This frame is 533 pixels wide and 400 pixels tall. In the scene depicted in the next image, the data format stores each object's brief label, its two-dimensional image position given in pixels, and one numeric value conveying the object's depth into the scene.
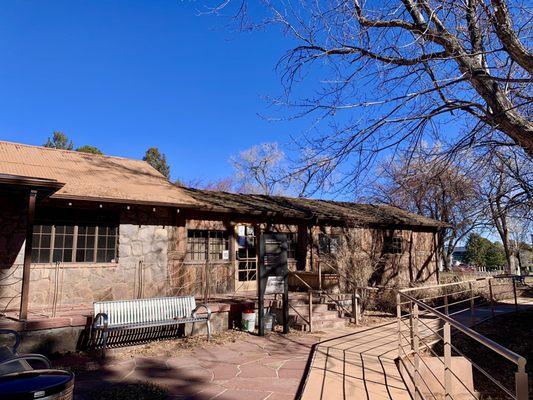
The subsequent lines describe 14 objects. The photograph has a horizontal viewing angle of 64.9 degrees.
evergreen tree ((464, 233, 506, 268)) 44.50
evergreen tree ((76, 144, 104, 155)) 29.27
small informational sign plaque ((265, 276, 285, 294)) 8.70
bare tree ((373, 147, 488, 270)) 7.34
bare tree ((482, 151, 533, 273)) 8.16
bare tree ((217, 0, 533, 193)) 5.66
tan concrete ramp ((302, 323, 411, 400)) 5.09
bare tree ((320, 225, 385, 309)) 11.41
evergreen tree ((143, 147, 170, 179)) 35.12
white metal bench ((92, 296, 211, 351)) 7.06
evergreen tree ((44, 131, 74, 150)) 30.52
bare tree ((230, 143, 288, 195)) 37.89
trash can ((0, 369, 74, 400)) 2.26
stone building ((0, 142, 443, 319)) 9.02
